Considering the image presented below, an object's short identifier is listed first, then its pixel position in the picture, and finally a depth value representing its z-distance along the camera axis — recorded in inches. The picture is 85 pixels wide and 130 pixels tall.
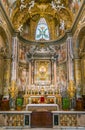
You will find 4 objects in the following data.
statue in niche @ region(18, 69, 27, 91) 386.0
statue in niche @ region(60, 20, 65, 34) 418.7
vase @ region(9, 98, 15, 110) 336.1
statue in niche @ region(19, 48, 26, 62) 405.5
